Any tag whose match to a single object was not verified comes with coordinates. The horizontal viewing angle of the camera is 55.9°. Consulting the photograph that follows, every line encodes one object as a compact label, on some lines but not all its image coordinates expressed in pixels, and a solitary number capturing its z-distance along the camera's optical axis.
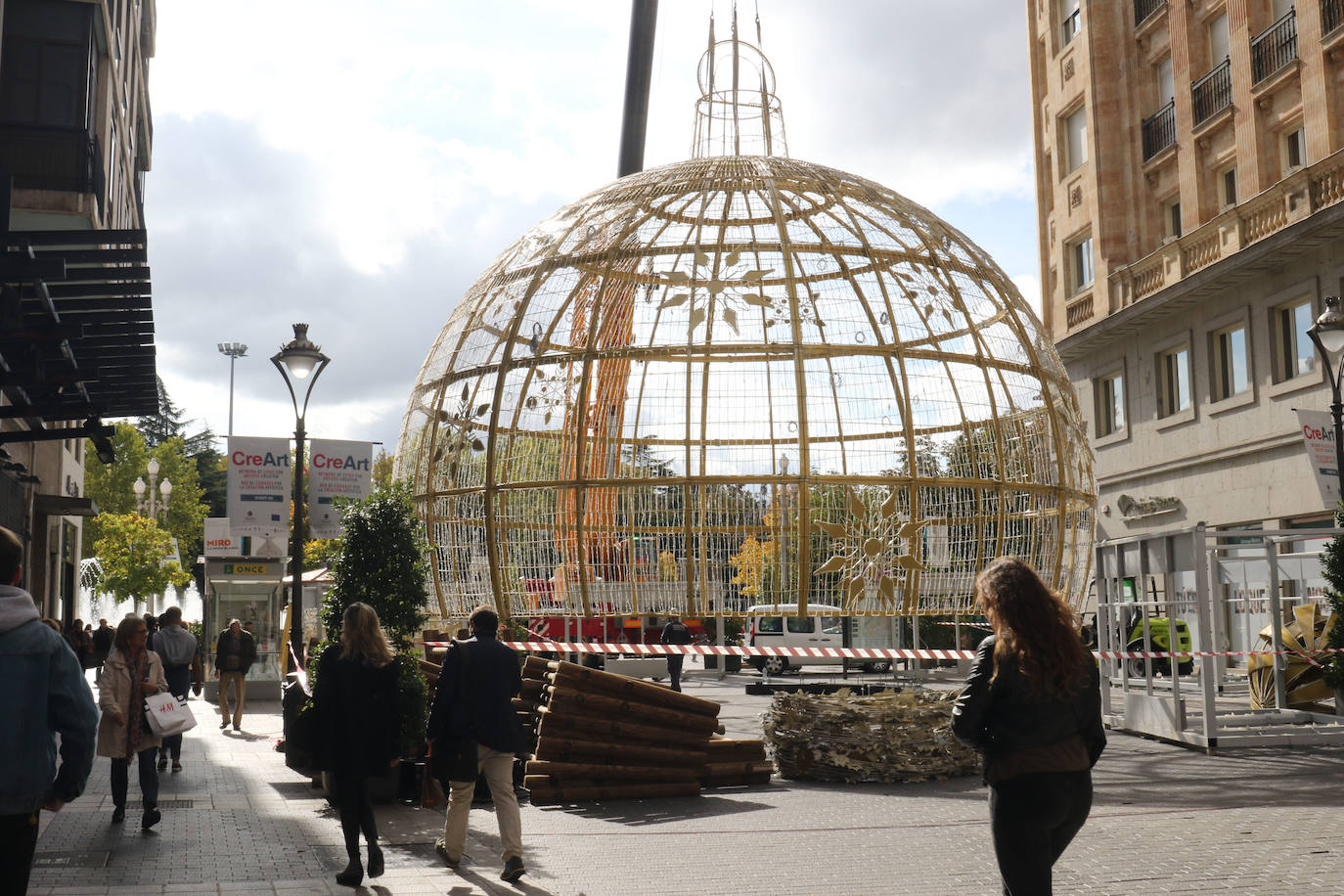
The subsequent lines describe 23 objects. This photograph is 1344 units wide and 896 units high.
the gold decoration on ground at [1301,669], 15.64
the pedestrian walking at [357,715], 7.56
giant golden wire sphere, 9.79
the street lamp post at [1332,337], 15.27
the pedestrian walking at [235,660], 18.55
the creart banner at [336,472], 16.64
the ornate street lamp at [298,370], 16.14
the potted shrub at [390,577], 10.85
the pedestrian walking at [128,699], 9.54
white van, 31.62
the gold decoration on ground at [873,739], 11.62
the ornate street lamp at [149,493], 44.34
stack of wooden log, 10.72
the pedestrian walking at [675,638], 23.91
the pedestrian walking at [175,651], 12.86
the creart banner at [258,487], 16.94
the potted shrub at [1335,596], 14.12
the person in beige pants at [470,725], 8.04
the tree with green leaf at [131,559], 45.44
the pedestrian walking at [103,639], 25.09
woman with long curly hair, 4.57
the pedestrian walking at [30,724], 4.35
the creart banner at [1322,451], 15.44
